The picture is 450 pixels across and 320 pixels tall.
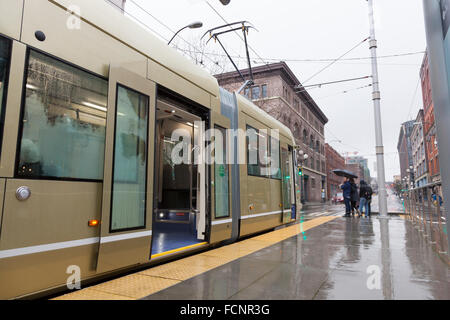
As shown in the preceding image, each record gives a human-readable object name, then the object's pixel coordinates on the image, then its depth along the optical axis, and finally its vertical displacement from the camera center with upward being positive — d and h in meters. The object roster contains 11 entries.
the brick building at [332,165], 57.81 +7.02
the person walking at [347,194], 12.99 +0.07
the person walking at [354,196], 13.19 -0.02
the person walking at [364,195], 12.62 +0.03
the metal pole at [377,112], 12.63 +3.86
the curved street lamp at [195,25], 9.45 +5.81
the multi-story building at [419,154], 46.44 +7.94
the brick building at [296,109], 27.92 +10.21
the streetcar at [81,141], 2.43 +0.57
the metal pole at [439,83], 2.53 +1.04
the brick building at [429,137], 34.66 +8.19
